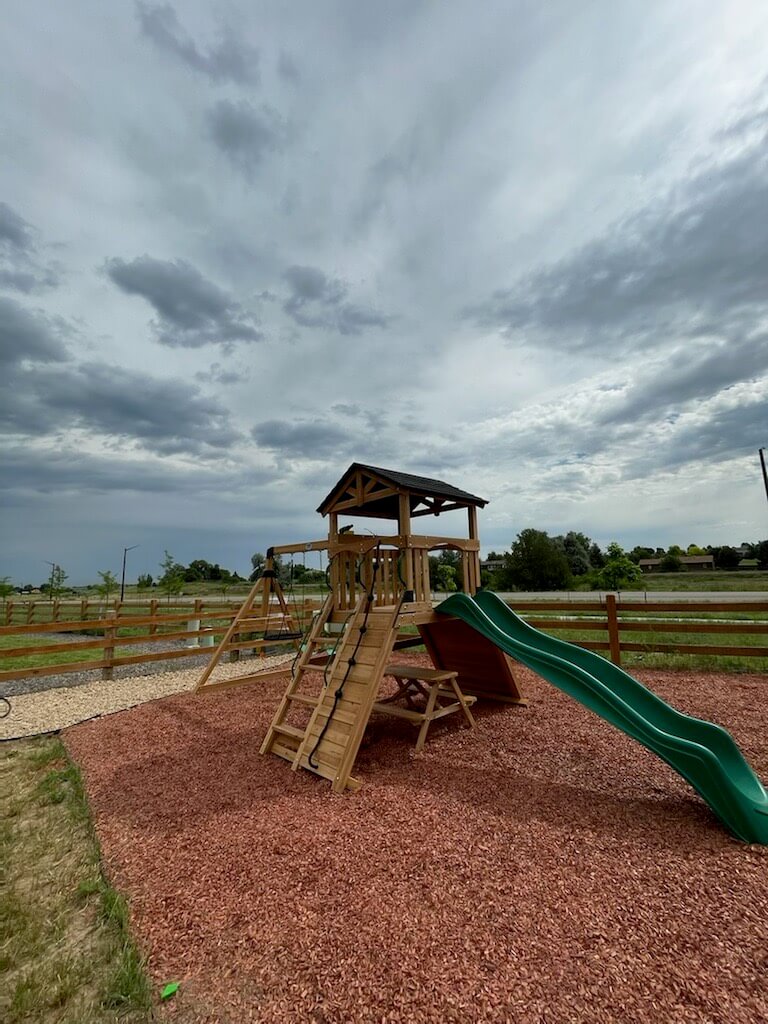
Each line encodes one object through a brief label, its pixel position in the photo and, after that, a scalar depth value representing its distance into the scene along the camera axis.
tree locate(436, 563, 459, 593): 28.91
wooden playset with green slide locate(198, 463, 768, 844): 3.34
